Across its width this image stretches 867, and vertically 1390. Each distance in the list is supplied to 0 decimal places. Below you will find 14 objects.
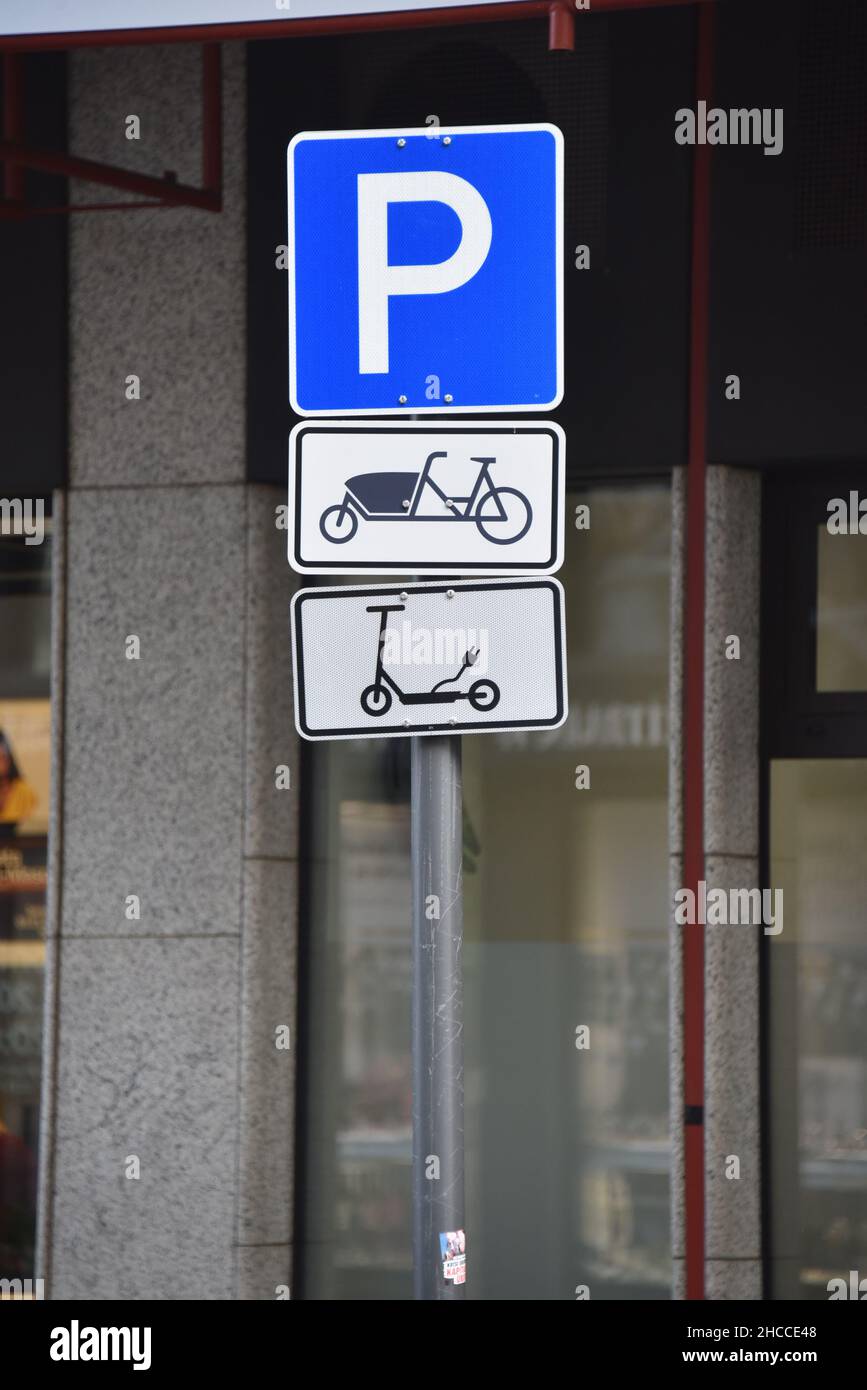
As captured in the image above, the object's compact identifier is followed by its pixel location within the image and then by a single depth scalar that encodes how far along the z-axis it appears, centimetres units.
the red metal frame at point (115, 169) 1184
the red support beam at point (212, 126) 1261
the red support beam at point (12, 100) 1220
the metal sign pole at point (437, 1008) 683
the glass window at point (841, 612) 1227
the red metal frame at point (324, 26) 971
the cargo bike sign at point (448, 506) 717
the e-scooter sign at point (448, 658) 712
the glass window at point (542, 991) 1228
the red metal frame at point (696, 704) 1169
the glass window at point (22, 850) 1362
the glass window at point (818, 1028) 1205
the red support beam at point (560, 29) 889
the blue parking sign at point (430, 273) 730
